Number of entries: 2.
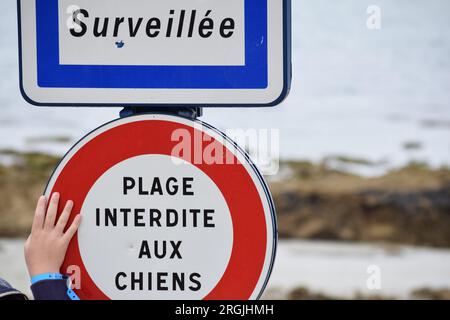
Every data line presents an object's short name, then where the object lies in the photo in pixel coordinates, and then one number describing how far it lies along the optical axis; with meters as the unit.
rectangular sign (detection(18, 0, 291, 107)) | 4.56
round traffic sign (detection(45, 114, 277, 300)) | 4.52
